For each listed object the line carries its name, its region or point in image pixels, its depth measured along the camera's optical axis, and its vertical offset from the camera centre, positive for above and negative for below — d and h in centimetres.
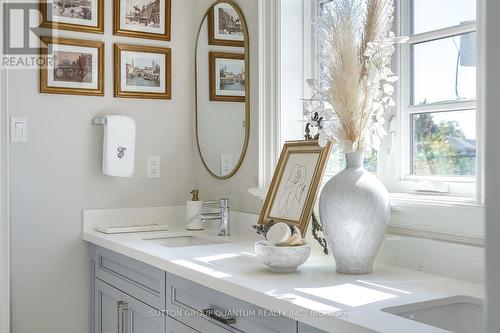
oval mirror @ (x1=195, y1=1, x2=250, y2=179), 258 +35
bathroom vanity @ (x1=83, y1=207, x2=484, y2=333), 127 -33
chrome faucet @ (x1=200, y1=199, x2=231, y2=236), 253 -25
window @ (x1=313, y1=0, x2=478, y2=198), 174 +19
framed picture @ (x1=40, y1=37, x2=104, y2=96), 258 +45
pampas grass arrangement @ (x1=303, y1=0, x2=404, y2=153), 166 +29
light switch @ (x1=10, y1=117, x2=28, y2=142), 250 +15
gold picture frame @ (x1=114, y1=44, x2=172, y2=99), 274 +45
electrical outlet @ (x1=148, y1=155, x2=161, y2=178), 284 -2
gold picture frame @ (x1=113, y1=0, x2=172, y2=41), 274 +67
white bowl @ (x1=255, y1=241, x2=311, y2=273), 162 -27
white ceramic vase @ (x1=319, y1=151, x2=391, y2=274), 163 -17
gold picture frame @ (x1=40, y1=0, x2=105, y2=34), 258 +65
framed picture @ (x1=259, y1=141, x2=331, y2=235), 199 -8
